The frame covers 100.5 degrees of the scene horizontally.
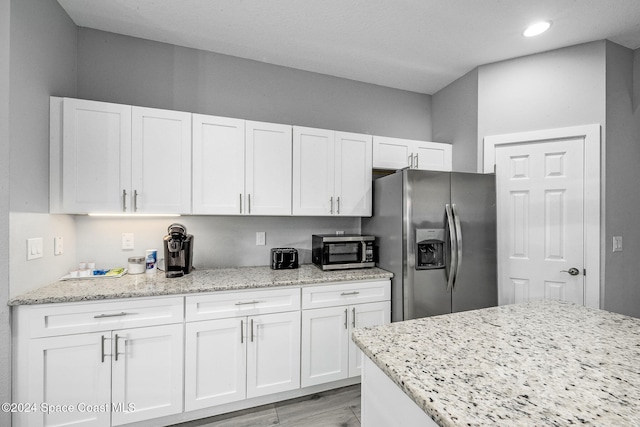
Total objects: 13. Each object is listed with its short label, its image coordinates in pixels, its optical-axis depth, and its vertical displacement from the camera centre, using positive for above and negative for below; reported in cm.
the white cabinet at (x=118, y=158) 184 +41
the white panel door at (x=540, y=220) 228 -5
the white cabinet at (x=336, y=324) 211 -91
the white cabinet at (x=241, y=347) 183 -97
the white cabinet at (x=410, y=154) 270 +63
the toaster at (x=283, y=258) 246 -41
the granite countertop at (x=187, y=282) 161 -50
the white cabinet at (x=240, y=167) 215 +40
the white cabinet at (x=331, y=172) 243 +39
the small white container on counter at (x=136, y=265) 211 -41
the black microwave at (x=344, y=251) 241 -35
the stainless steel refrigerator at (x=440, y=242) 218 -24
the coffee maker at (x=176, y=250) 202 -28
